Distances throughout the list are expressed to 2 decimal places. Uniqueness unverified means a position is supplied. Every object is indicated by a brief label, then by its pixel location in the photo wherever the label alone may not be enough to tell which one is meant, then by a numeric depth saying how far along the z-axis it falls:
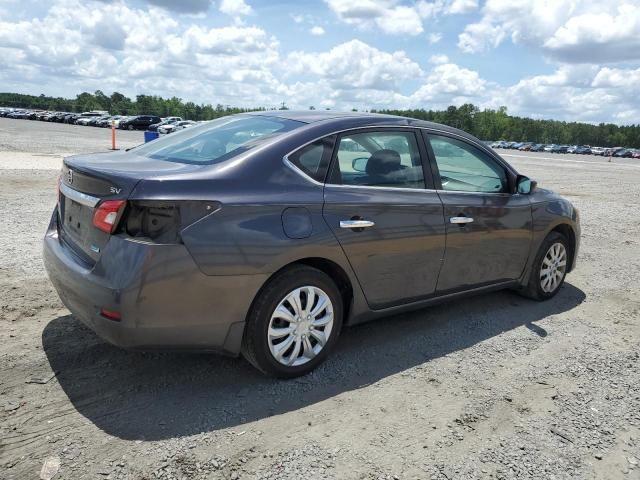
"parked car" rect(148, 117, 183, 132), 54.11
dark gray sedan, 2.96
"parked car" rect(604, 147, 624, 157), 81.89
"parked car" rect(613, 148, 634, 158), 81.00
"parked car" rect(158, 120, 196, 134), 50.97
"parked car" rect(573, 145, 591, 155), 86.88
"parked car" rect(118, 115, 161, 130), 57.41
